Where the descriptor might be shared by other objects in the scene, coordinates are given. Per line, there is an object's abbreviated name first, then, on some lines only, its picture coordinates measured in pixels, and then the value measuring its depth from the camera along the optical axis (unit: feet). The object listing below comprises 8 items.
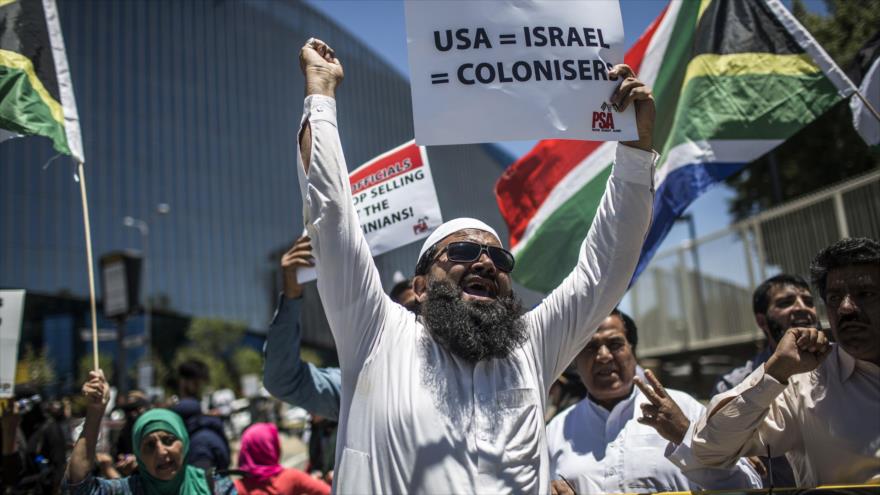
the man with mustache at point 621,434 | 8.36
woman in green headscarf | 10.70
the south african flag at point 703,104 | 13.91
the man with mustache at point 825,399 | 7.23
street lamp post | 139.13
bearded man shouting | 6.66
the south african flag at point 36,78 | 12.59
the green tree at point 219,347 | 146.75
